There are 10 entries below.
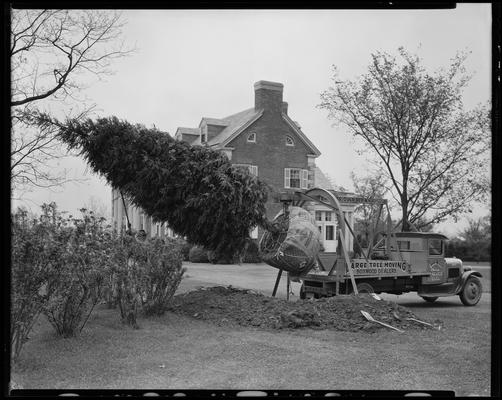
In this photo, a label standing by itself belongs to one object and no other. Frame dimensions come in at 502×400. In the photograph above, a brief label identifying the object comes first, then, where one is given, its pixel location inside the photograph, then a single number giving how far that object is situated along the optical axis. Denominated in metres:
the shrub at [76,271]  7.12
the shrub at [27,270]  6.46
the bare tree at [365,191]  24.94
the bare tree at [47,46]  10.53
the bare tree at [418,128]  19.94
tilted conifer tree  8.91
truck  11.91
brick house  28.38
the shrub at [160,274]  9.08
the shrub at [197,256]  27.62
